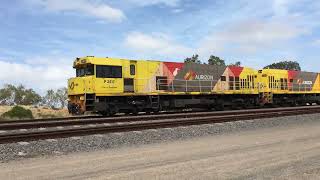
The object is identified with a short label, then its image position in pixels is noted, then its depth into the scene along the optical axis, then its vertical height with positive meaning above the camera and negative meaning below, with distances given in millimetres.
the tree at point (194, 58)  82388 +7347
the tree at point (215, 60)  87500 +7450
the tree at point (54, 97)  77375 +492
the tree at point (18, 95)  70812 +808
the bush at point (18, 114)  28598 -879
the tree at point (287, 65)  114938 +8449
